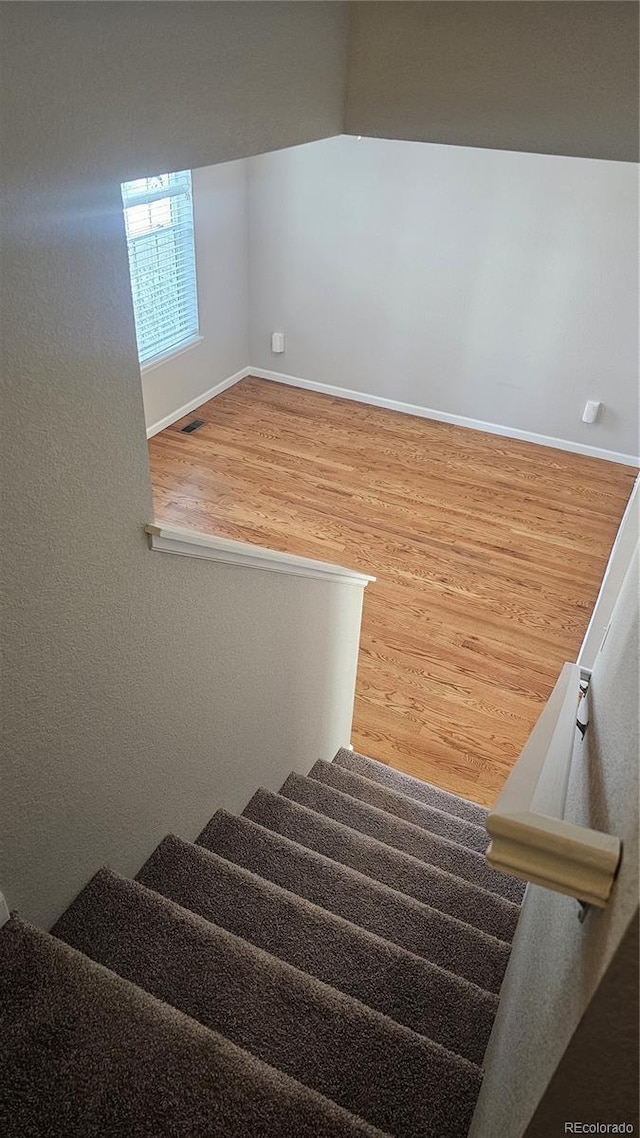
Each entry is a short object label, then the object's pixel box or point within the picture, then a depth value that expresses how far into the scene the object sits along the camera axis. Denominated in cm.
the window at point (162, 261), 459
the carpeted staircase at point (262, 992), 121
